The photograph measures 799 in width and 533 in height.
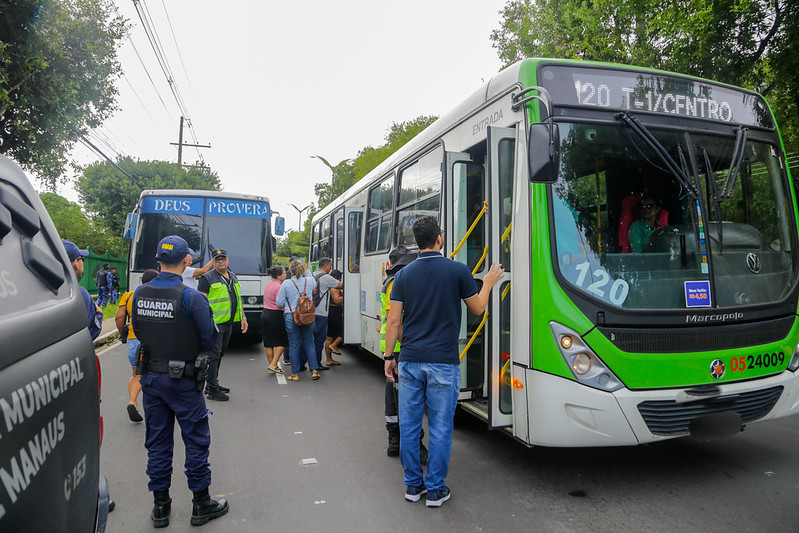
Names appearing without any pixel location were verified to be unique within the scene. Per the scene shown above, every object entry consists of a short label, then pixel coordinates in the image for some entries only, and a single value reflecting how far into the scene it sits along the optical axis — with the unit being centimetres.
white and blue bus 1055
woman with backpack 811
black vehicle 135
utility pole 3266
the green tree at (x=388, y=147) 3347
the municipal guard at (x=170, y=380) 364
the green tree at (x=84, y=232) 3000
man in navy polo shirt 384
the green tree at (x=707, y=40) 890
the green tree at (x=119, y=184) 3606
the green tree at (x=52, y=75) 975
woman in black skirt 868
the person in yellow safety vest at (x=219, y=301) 709
